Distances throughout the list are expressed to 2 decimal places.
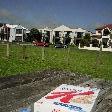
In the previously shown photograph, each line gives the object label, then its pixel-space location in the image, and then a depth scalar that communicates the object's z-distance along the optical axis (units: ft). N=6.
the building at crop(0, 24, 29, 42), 167.34
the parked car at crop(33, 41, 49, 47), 107.67
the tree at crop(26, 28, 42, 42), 154.82
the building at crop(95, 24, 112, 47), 135.48
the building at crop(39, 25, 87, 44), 173.77
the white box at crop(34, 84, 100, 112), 3.61
